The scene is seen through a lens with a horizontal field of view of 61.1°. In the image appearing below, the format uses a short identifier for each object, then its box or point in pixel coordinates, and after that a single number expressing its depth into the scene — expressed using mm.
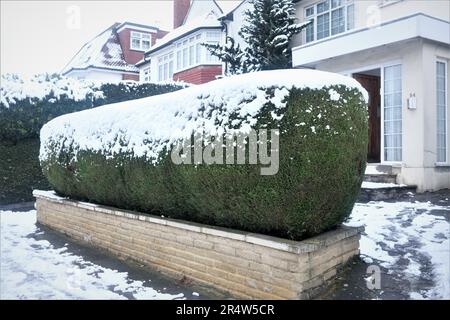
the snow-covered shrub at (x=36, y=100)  10109
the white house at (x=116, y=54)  27219
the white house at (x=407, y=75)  8414
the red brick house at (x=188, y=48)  19609
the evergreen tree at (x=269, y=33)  13422
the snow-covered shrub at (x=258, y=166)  3670
